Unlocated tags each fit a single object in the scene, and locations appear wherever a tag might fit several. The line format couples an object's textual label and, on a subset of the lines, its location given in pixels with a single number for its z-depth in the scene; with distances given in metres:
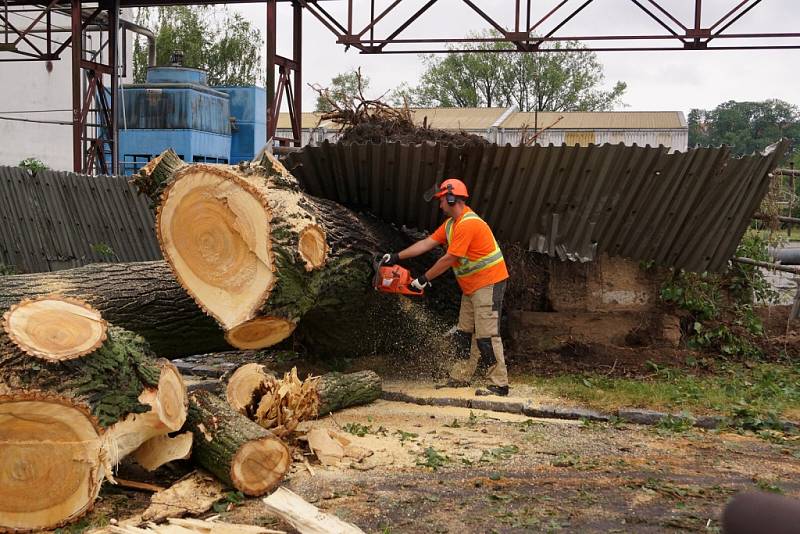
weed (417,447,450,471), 5.68
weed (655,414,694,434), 6.71
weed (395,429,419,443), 6.37
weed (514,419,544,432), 6.70
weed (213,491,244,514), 4.91
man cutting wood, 7.88
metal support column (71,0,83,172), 17.64
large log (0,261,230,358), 7.07
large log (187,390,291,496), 5.09
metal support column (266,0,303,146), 16.02
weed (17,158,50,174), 12.83
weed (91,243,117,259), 12.82
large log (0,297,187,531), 4.57
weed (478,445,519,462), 5.83
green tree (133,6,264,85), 49.38
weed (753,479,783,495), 5.14
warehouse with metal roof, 38.56
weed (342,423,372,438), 6.50
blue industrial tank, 24.34
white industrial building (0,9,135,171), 24.23
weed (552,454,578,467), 5.68
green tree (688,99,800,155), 55.75
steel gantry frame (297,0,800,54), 12.95
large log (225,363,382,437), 6.06
